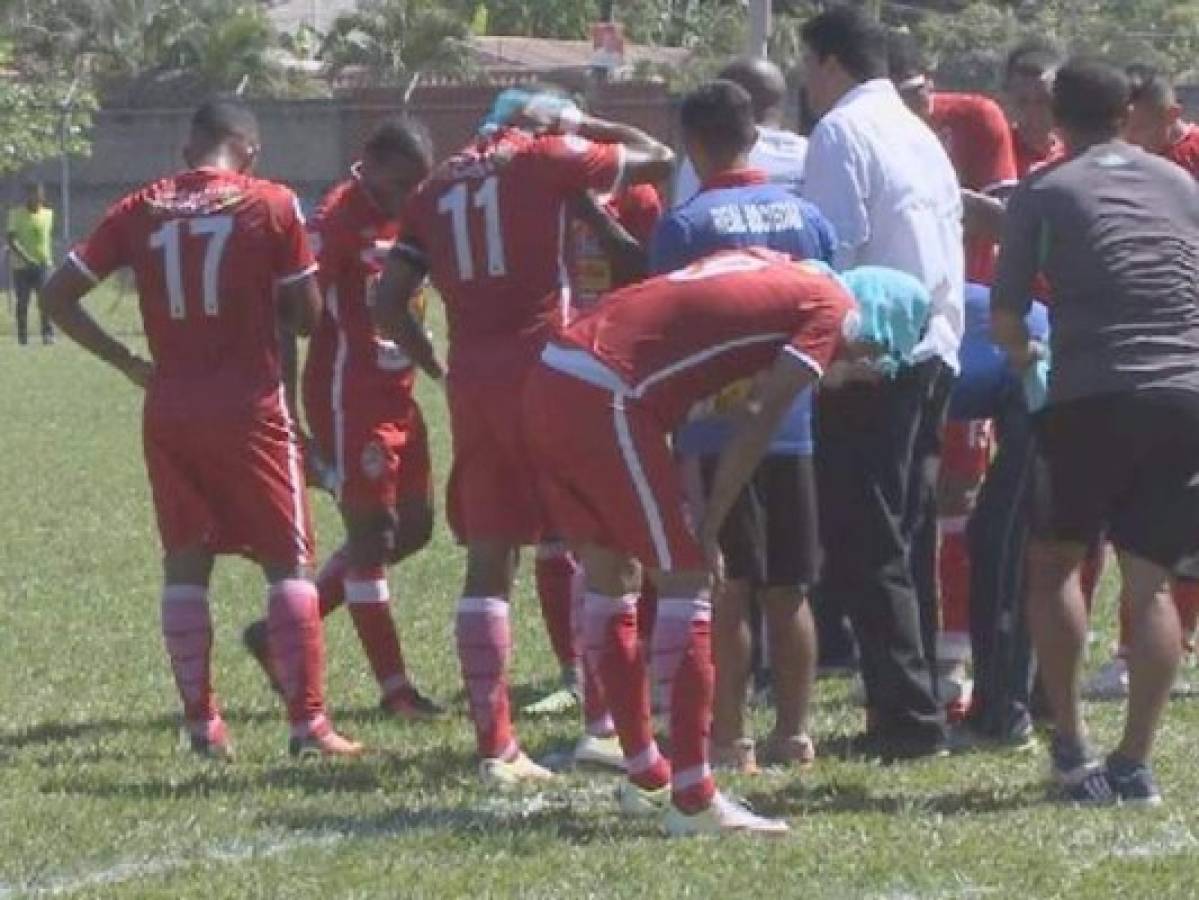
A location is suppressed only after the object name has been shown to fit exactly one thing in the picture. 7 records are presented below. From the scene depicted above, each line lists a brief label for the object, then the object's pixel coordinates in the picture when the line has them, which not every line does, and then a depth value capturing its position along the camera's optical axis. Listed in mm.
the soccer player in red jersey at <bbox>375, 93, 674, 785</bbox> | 17047
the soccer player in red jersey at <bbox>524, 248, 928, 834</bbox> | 14914
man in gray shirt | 15648
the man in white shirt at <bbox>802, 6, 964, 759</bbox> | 17578
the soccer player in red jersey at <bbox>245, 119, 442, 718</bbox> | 19641
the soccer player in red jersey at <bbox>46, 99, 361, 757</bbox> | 17766
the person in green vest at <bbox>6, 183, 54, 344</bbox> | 69875
